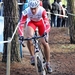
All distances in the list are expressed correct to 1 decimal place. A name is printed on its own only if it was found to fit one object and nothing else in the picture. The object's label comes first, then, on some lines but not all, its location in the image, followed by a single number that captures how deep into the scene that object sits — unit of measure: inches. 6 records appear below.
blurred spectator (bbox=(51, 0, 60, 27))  727.7
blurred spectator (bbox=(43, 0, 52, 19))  706.6
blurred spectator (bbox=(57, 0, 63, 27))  747.0
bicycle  279.3
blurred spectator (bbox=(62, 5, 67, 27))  801.6
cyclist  276.6
